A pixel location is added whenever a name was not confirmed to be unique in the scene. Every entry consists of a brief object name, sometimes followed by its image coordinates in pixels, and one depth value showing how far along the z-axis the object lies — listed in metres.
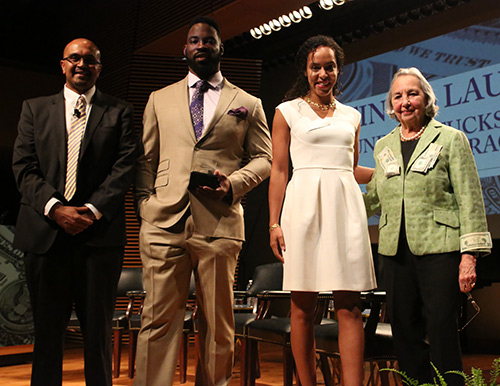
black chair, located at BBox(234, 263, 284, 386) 4.11
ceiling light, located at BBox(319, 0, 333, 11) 6.78
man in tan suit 2.46
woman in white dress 2.44
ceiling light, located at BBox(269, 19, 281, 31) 7.46
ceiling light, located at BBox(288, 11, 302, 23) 7.22
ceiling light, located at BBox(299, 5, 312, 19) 7.12
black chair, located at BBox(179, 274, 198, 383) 4.74
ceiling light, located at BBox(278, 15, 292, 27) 7.36
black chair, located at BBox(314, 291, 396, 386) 2.91
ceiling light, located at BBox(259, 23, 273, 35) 7.61
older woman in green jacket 2.34
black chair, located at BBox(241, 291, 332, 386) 3.61
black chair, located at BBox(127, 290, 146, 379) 4.95
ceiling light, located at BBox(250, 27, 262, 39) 7.72
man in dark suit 2.47
